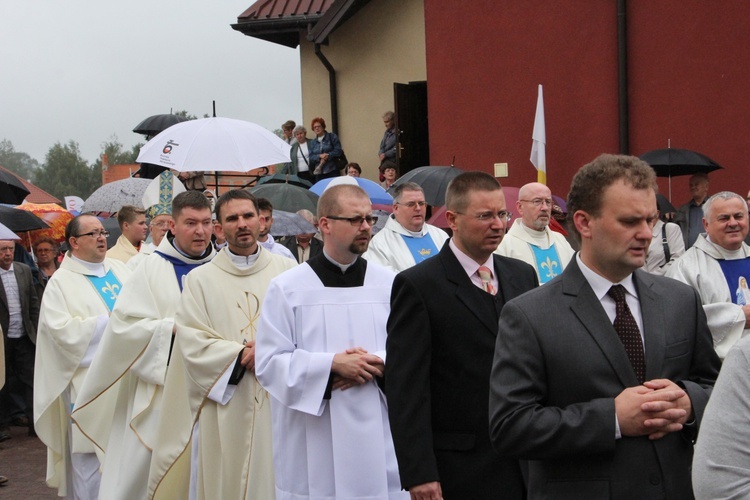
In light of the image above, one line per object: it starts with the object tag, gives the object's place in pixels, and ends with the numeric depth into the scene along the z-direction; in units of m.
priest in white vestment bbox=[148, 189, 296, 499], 5.95
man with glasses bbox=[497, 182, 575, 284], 8.41
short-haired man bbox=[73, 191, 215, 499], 6.69
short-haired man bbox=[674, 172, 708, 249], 11.05
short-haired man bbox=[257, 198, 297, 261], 8.30
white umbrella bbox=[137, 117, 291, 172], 9.80
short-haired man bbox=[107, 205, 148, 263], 9.19
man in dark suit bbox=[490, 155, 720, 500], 2.96
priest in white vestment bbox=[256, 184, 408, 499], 4.95
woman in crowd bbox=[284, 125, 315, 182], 17.30
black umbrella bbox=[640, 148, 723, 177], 11.55
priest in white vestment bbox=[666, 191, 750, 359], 6.59
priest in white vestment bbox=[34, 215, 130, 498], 7.83
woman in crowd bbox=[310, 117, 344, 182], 16.99
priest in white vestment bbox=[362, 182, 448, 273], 8.45
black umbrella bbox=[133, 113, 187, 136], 16.58
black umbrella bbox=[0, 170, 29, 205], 12.78
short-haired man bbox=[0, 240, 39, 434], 11.64
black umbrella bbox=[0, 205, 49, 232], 13.16
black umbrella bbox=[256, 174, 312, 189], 15.84
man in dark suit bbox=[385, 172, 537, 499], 4.01
